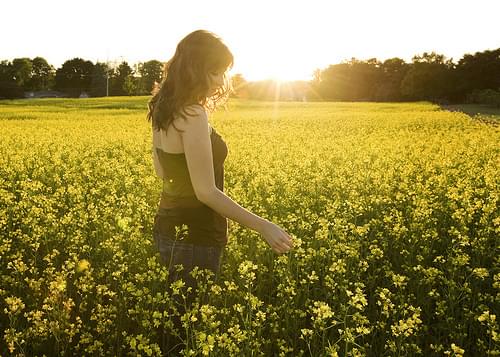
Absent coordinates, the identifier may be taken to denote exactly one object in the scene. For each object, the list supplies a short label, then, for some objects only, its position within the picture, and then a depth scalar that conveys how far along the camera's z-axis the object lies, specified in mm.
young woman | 2824
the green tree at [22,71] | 96625
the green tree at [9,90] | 78812
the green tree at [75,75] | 100000
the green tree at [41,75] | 101188
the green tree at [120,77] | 95812
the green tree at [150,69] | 106375
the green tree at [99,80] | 95438
